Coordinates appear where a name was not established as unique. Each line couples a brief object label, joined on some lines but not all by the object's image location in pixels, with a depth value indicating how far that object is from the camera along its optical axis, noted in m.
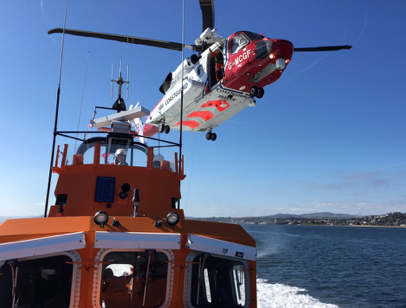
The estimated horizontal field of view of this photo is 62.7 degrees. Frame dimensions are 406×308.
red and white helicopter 16.97
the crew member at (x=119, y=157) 7.06
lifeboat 4.26
